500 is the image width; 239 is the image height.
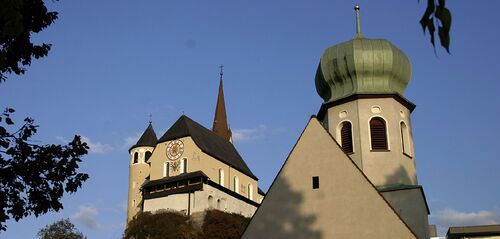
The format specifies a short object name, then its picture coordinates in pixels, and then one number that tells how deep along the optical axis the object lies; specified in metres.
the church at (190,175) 64.50
